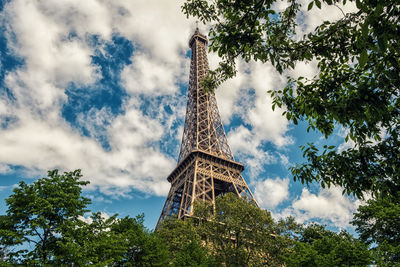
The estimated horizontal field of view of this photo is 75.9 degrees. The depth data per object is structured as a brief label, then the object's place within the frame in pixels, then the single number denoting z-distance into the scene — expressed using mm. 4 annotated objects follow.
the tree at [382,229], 16467
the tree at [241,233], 21141
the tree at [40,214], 11797
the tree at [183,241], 16172
